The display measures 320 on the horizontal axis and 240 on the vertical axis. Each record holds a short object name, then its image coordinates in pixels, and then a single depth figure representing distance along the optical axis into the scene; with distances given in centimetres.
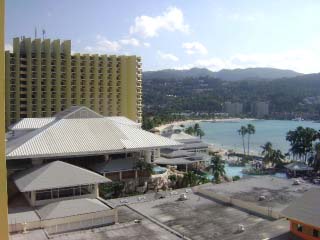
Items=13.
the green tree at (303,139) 7288
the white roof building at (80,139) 4469
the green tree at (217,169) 5818
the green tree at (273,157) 7988
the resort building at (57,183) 3406
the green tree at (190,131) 11688
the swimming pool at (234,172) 7350
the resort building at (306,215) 2462
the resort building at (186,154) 7217
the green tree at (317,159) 6773
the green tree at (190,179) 4812
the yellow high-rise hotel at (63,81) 8912
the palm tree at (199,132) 11738
